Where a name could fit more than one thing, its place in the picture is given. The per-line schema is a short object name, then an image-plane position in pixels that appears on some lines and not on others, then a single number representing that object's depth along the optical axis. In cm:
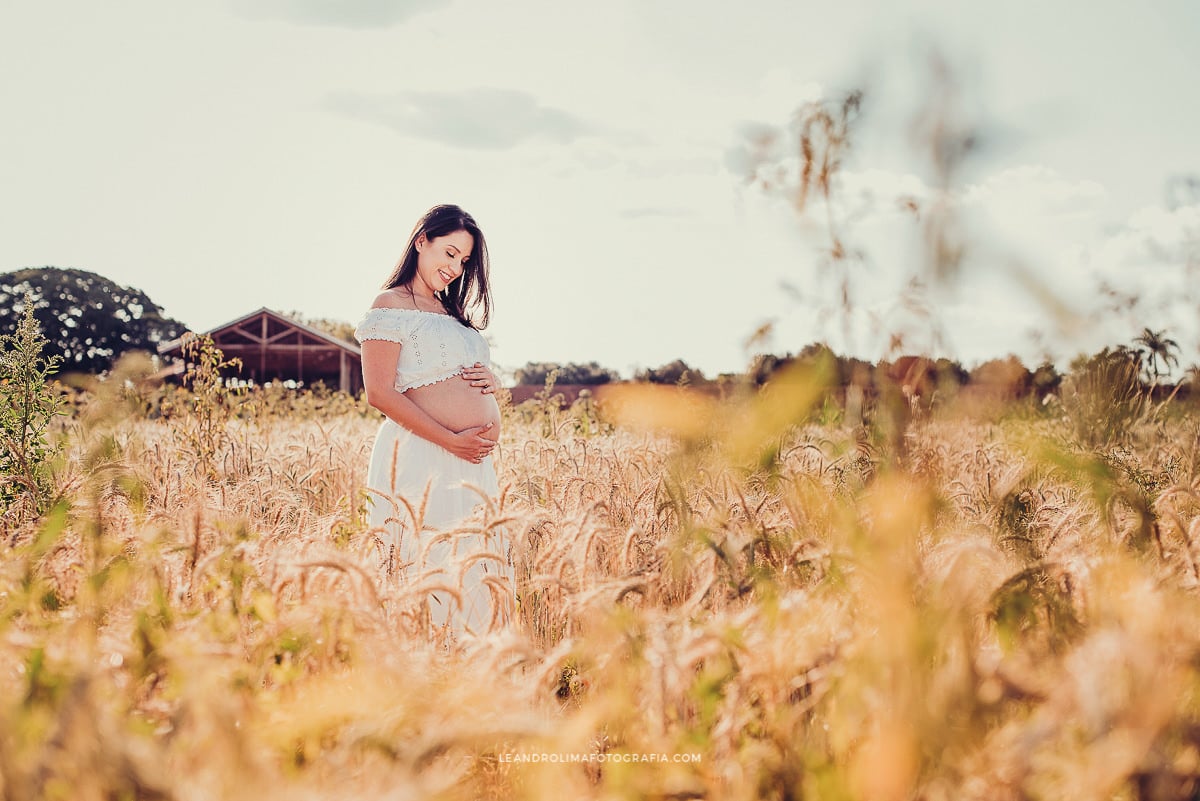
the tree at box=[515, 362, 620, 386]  4988
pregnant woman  327
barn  3192
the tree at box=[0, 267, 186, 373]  4688
